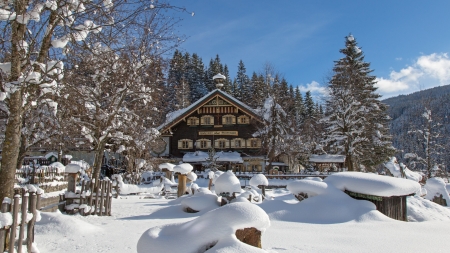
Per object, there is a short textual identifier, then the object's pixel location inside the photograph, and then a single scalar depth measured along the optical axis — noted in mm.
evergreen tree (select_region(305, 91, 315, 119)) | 63972
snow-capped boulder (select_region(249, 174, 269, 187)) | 17531
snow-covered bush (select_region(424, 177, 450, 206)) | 18188
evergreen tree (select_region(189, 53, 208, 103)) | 65188
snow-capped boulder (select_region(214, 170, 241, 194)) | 13859
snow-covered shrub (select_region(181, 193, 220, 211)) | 12422
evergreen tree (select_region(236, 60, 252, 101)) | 64750
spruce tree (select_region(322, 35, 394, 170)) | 30109
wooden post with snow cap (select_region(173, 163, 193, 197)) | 17922
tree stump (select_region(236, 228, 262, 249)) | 4176
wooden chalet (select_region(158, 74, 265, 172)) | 39094
